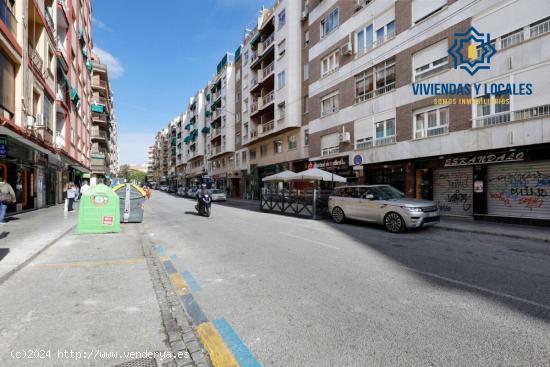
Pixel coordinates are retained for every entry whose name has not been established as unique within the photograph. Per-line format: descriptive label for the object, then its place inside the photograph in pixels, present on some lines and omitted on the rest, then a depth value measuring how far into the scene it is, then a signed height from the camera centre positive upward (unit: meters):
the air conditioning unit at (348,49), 19.73 +8.99
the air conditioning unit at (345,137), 19.53 +3.14
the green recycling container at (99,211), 8.94 -0.74
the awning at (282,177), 18.08 +0.52
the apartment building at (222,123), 41.97 +9.52
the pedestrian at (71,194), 15.36 -0.34
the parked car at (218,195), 30.98 -0.97
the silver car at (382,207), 9.84 -0.85
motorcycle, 14.47 -0.93
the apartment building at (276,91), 26.16 +9.04
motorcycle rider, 14.87 -0.36
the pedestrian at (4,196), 9.41 -0.26
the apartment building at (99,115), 46.26 +11.50
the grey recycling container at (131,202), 11.45 -0.59
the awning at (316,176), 16.22 +0.47
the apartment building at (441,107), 11.57 +3.81
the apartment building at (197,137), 56.00 +9.87
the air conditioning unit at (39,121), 15.43 +3.47
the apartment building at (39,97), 12.82 +5.16
